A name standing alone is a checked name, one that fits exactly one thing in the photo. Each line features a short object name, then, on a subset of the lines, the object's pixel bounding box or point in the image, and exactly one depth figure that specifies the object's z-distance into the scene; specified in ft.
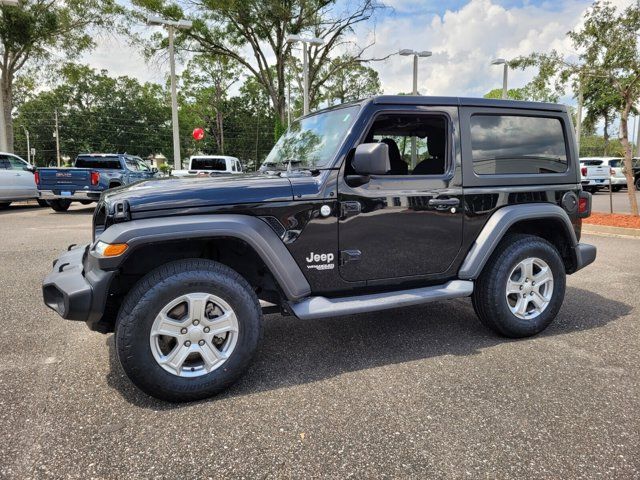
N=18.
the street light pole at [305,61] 55.52
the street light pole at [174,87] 55.93
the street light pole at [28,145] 178.96
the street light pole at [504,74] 63.36
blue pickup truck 41.96
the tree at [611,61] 31.19
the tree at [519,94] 114.52
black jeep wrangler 8.49
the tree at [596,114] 106.77
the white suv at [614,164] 73.97
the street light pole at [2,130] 59.91
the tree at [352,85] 119.14
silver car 43.80
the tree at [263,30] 66.28
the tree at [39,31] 57.88
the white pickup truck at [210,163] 54.65
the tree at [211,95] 131.10
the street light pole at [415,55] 66.44
